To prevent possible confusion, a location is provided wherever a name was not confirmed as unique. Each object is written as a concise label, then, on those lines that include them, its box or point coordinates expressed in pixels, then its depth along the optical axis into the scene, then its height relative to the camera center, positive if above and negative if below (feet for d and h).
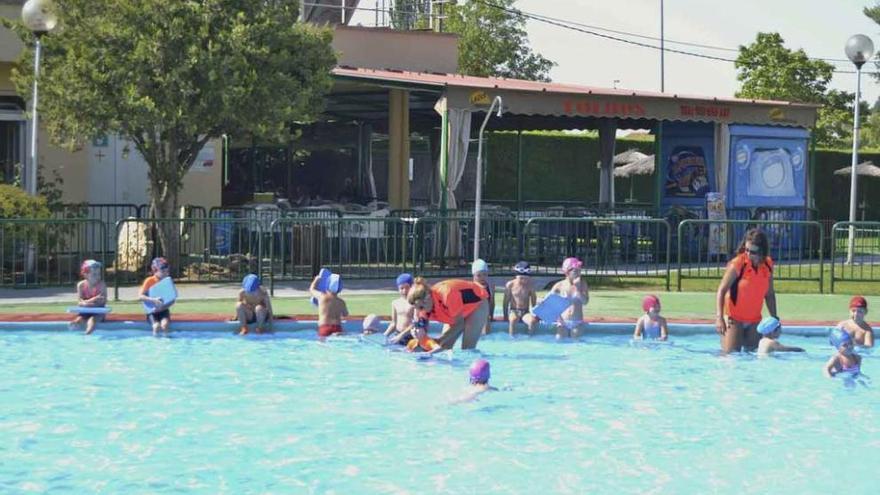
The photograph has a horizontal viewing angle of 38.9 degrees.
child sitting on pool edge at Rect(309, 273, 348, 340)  50.11 -3.24
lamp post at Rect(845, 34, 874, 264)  76.38 +11.30
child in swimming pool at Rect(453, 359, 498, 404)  38.78 -4.59
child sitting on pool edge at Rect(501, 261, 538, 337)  51.83 -2.88
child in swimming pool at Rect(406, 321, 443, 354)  46.44 -4.19
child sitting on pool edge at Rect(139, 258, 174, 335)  50.49 -3.08
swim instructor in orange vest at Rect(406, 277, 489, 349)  45.41 -2.87
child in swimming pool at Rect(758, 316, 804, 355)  45.16 -3.73
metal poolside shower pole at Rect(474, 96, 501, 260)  60.44 +0.70
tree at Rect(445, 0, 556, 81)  171.42 +26.42
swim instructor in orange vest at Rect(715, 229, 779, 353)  44.42 -2.18
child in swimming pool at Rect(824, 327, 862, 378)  43.37 -4.35
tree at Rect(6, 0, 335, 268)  63.87 +8.14
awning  76.18 +8.52
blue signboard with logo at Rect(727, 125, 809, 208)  87.97 +4.82
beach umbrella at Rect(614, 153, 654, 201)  117.50 +6.05
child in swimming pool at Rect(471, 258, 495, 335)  48.78 -1.67
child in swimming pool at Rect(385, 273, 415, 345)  47.39 -3.41
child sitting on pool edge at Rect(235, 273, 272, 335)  51.08 -3.33
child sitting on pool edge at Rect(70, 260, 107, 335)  50.47 -2.73
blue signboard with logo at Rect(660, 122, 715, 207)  89.56 +4.98
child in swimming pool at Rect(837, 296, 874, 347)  46.47 -3.43
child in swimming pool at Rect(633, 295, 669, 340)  49.93 -3.67
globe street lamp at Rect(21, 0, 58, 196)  63.31 +10.61
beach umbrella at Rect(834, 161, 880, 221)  129.70 +6.80
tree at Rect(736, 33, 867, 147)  161.99 +21.19
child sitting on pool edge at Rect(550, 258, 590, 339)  50.80 -2.70
